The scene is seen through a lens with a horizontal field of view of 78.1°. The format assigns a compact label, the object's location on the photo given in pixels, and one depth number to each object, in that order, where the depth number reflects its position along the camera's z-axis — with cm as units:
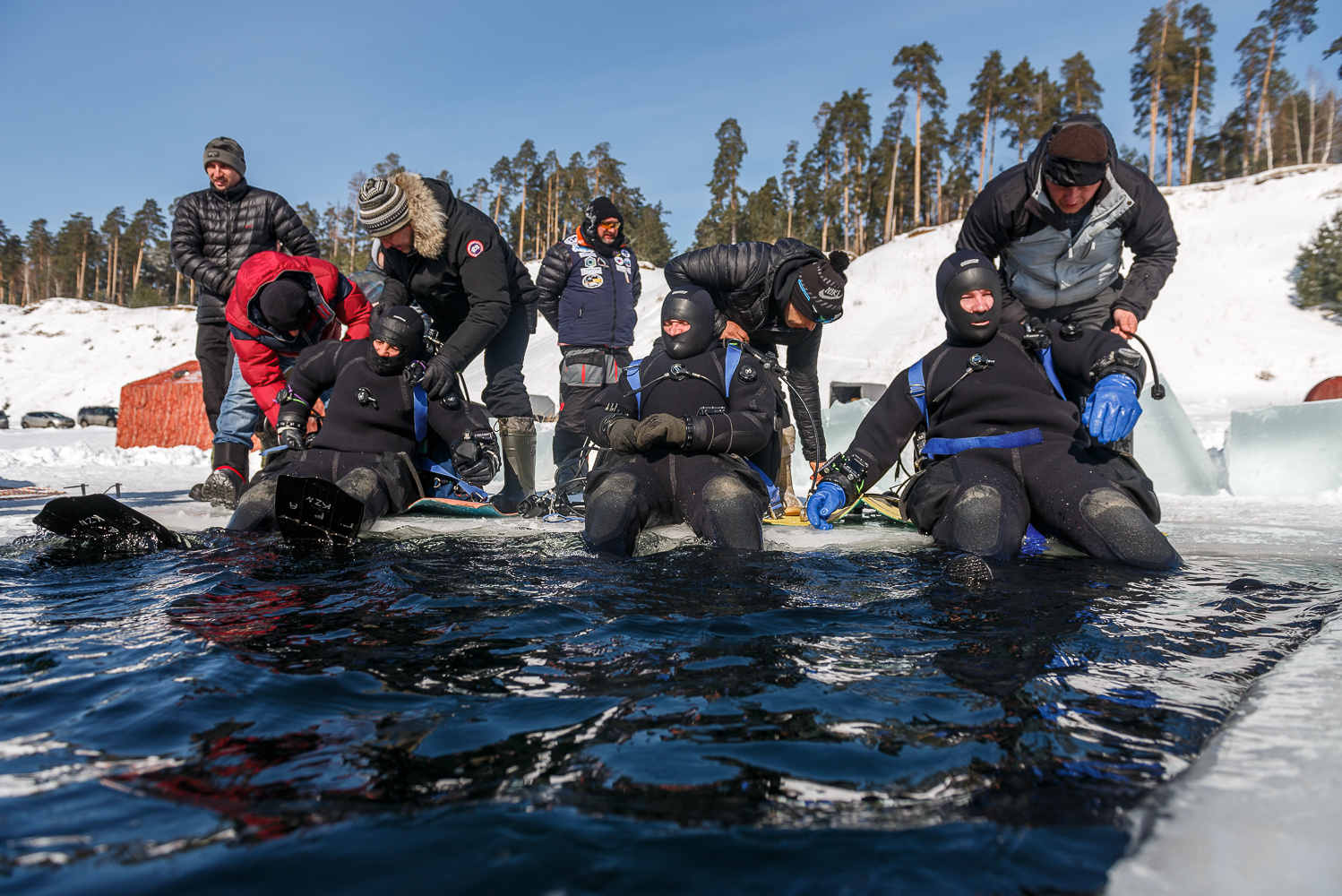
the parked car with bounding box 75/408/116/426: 3006
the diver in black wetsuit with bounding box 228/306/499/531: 440
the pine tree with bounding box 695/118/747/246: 4666
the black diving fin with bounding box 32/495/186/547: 347
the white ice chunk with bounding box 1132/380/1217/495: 670
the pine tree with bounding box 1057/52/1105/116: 3603
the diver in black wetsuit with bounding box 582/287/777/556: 377
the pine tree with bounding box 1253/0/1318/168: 3519
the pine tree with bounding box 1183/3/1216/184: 3503
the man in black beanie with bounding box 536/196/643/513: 604
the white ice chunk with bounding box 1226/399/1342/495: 610
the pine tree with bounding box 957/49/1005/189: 3659
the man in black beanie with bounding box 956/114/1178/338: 393
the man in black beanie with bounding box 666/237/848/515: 517
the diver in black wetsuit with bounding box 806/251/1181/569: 349
